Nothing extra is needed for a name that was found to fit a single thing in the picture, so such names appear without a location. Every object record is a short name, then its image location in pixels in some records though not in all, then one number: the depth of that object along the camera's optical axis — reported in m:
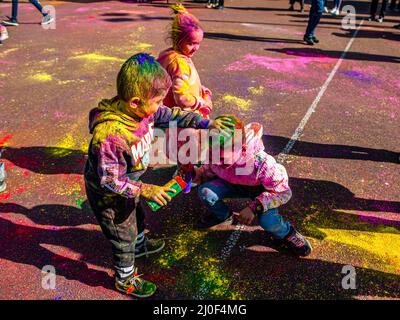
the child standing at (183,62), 3.08
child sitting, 2.66
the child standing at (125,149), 2.06
